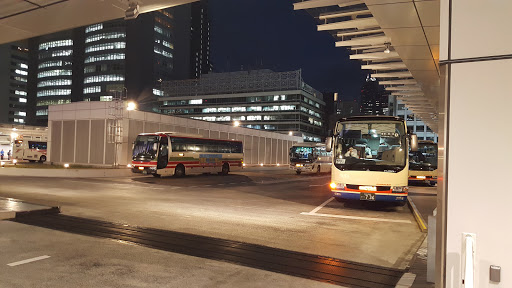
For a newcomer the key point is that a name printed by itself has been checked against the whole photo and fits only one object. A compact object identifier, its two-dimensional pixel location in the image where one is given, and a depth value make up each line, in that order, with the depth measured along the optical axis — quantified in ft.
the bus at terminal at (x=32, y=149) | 142.92
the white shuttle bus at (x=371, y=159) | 40.45
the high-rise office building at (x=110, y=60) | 369.91
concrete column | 8.20
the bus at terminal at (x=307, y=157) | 114.32
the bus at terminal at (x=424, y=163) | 77.92
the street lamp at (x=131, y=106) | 100.53
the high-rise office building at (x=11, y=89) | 435.53
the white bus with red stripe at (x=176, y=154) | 83.66
